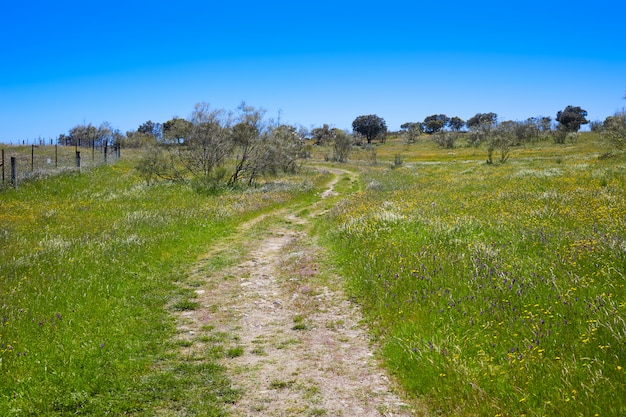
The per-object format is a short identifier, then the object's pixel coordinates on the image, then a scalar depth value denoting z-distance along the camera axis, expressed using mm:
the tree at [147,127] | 137875
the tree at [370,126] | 141000
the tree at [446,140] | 105500
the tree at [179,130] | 29922
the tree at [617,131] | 40656
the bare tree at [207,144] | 29656
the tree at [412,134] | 135162
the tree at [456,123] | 175088
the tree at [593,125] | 101406
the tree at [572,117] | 119812
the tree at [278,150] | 32125
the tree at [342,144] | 69312
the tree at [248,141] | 31125
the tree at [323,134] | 101738
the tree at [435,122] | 168875
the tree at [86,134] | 93812
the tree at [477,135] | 97631
